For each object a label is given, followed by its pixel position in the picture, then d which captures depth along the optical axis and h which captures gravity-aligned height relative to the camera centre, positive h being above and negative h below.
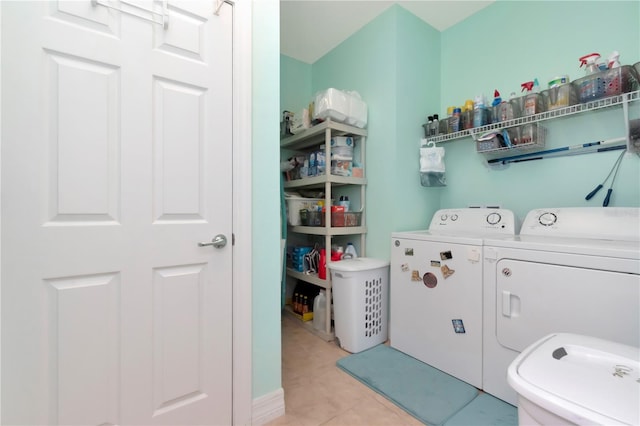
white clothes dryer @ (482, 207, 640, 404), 1.18 -0.34
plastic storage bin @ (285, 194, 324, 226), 2.62 +0.06
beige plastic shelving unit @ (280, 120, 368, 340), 2.27 +0.27
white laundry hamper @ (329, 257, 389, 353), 2.07 -0.69
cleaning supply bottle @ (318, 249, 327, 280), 2.36 -0.46
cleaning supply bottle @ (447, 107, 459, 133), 2.23 +0.72
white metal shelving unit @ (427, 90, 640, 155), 1.48 +0.60
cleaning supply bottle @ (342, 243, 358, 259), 2.49 -0.37
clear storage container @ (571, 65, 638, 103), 1.48 +0.71
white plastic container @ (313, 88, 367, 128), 2.23 +0.87
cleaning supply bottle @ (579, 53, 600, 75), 1.59 +0.87
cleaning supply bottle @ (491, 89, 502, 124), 1.98 +0.75
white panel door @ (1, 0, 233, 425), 0.94 +0.00
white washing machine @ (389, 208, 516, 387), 1.65 -0.51
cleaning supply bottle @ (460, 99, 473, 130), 2.14 +0.75
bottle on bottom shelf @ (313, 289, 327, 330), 2.39 -0.85
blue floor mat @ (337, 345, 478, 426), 1.46 -1.03
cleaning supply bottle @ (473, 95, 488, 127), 2.04 +0.74
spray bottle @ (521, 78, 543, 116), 1.78 +0.70
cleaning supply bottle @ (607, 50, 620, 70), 1.53 +0.84
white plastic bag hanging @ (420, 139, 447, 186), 2.31 +0.40
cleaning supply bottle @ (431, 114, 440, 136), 2.31 +0.72
